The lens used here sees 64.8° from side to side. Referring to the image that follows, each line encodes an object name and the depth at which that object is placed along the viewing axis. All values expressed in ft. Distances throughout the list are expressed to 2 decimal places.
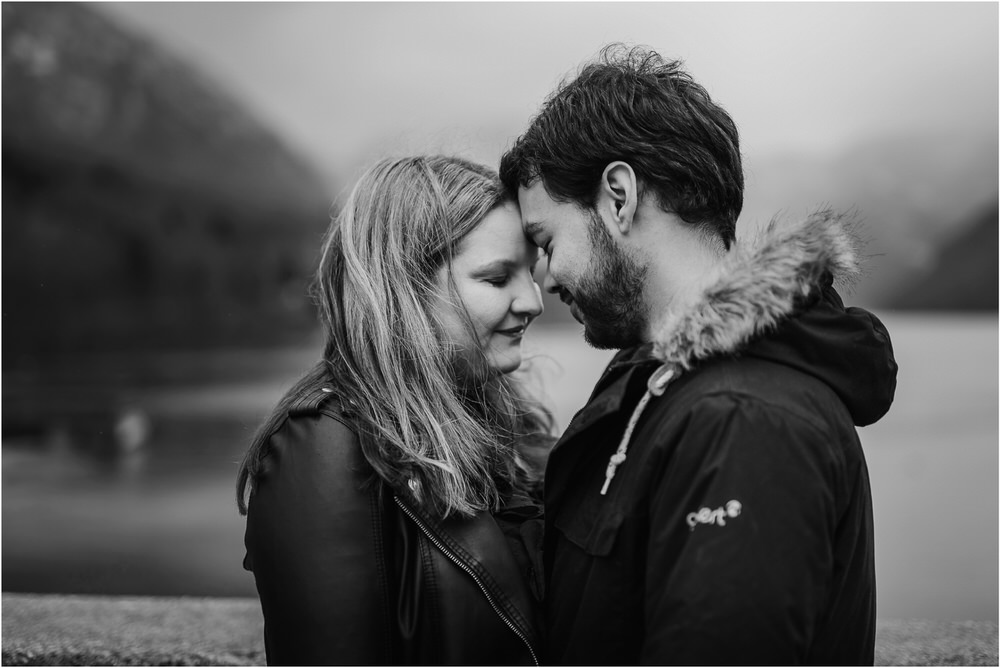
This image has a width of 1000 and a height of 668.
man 3.89
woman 5.05
